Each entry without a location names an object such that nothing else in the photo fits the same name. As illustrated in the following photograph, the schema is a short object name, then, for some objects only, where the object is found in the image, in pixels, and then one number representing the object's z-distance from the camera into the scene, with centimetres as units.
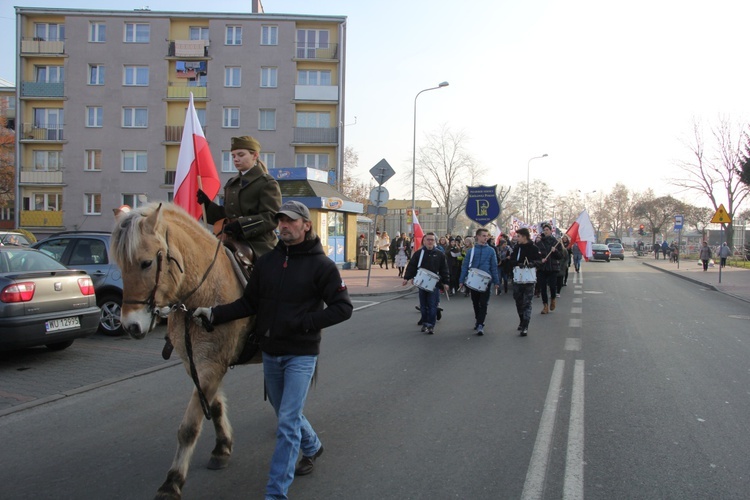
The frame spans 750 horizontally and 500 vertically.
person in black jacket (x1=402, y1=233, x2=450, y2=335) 1072
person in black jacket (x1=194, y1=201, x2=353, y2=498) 343
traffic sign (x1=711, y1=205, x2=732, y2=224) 2202
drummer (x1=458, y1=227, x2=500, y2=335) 1058
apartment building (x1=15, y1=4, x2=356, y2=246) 4269
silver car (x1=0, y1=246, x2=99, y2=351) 709
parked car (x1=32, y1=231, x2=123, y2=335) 985
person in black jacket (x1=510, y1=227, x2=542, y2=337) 1039
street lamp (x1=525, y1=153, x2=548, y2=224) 6138
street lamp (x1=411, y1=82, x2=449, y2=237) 3075
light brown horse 326
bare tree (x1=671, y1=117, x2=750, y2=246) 4797
